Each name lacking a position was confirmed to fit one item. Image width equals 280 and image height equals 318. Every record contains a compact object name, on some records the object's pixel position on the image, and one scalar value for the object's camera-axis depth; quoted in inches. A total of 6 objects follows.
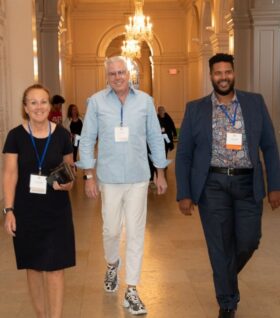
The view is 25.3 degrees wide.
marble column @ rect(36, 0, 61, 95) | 584.1
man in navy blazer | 158.9
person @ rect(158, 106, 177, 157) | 512.7
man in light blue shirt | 175.8
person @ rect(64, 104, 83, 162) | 514.6
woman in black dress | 141.6
